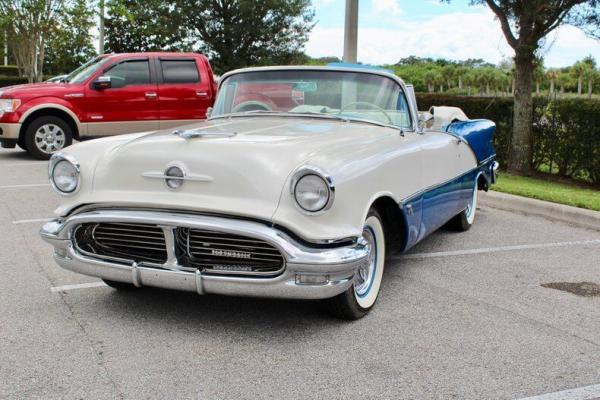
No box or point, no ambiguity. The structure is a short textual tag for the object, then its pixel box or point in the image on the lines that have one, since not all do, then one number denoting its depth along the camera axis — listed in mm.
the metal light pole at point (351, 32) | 11663
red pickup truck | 10969
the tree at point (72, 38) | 22155
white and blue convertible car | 3539
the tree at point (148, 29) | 30359
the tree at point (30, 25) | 21109
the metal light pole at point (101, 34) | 22083
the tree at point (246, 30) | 30281
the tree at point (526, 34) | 10367
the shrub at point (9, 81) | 32600
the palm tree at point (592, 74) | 67562
